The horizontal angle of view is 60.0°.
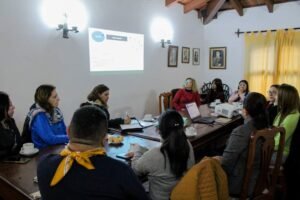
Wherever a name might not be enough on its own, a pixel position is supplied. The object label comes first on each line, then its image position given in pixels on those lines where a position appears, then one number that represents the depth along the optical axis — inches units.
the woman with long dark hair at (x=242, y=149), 68.4
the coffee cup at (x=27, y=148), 70.2
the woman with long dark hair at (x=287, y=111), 86.3
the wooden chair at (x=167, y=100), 174.4
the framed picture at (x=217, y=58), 233.1
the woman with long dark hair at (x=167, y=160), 55.7
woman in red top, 160.2
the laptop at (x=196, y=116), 114.8
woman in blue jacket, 80.5
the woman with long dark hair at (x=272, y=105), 111.6
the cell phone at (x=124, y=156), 66.7
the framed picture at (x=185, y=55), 218.1
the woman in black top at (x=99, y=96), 112.6
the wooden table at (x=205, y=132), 91.0
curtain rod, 220.5
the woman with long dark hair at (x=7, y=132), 68.6
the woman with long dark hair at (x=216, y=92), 207.5
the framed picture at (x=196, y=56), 232.2
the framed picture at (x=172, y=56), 202.6
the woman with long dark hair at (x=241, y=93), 173.5
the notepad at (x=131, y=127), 97.7
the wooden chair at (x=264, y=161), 63.4
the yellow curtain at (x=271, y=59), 196.9
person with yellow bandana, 37.9
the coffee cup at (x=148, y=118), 116.4
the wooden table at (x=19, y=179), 51.6
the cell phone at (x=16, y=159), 65.7
